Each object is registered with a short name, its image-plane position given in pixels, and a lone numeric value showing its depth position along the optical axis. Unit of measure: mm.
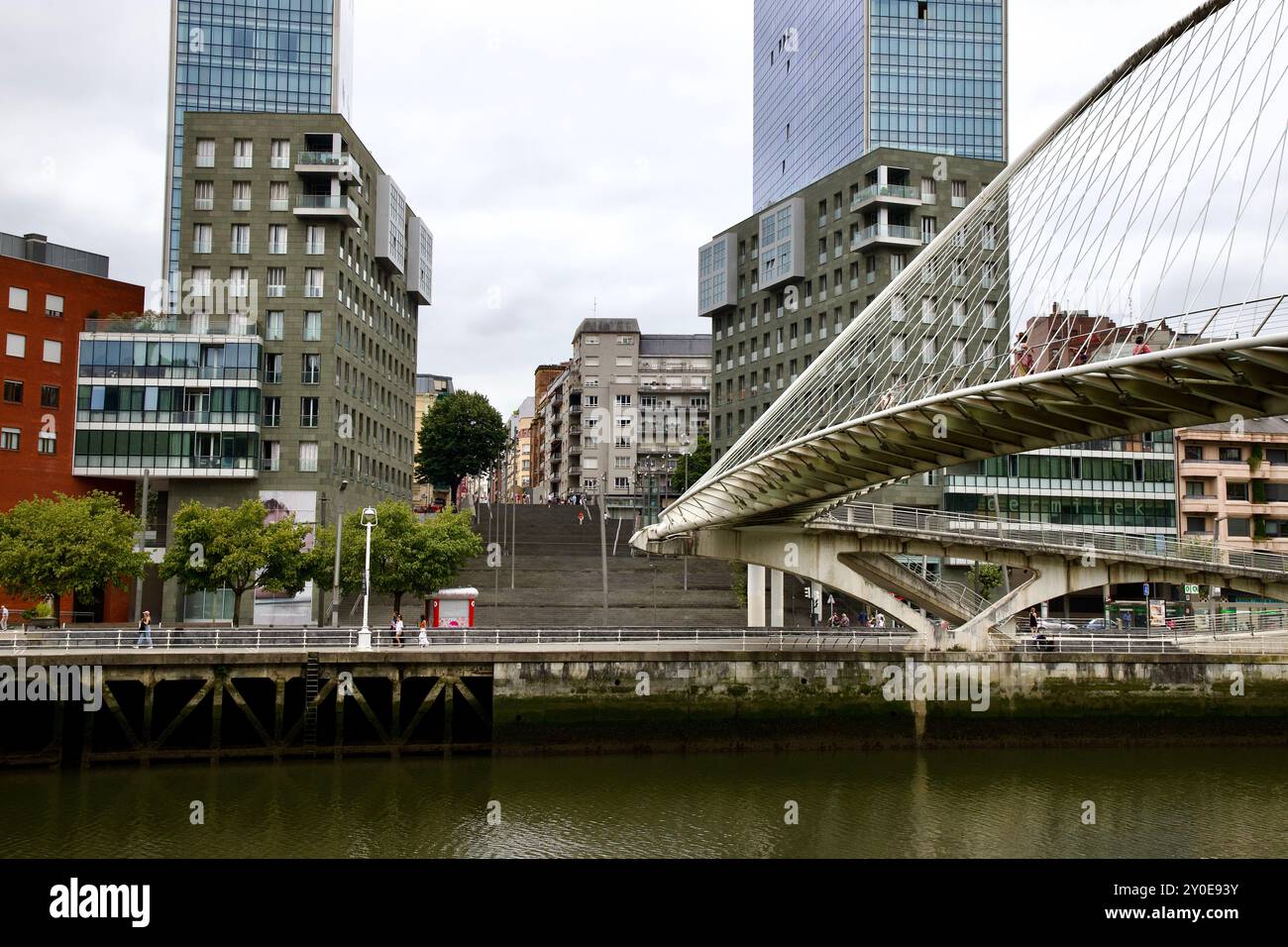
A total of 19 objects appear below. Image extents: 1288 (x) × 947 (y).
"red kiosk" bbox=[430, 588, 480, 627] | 49812
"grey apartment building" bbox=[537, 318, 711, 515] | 151875
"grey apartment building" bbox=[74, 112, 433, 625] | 62562
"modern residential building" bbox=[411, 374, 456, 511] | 144725
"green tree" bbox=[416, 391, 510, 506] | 117500
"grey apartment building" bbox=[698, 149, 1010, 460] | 79438
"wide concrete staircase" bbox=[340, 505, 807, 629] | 60188
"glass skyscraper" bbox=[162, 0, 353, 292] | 98688
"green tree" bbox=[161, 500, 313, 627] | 47281
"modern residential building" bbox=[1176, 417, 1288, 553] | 74375
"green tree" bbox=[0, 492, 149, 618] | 43875
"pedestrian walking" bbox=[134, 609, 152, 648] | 35844
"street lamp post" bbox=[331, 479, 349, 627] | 45138
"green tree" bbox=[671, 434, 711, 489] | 111062
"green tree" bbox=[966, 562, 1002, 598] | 64750
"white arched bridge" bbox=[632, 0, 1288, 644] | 24125
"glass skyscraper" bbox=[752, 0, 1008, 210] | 101625
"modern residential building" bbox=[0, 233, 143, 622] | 60594
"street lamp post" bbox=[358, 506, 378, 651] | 36062
